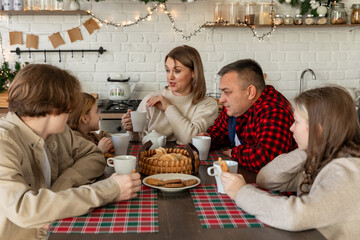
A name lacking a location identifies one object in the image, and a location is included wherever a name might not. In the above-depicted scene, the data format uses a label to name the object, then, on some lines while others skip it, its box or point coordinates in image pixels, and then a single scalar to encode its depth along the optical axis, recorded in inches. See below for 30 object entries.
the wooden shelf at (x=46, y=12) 157.4
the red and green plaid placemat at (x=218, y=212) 48.1
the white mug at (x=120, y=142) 79.9
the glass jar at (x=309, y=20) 164.2
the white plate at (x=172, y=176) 64.0
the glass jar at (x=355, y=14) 165.3
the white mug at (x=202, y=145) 77.0
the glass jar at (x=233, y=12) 162.2
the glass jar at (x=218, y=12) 162.9
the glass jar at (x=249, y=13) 163.2
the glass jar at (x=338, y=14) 164.6
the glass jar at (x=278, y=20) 163.6
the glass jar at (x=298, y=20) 164.5
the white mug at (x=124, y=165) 61.6
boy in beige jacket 48.4
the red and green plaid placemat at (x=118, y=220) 46.5
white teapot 83.0
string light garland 165.6
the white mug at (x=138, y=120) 90.3
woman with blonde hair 104.3
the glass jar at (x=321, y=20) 164.4
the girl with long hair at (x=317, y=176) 45.9
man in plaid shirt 74.9
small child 82.2
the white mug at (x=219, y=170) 57.9
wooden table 44.6
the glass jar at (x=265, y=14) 163.0
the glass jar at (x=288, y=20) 164.4
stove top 150.5
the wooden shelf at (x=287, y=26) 162.4
